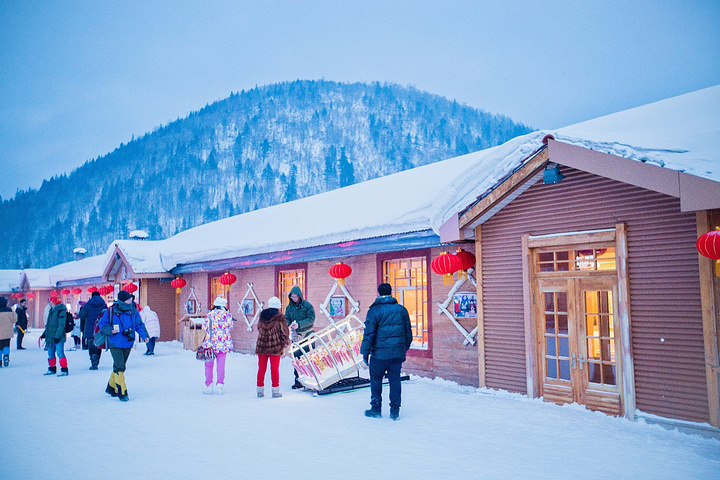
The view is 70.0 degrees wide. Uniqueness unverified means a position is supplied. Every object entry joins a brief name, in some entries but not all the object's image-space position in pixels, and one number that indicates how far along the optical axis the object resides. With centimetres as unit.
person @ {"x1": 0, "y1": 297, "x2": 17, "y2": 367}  1204
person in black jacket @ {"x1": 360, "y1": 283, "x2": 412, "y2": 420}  627
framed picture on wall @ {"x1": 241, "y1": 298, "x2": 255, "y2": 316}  1452
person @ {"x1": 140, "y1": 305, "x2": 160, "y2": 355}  1513
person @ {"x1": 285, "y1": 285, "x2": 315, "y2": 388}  899
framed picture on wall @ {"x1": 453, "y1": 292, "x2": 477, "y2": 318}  837
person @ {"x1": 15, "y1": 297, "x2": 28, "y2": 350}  1577
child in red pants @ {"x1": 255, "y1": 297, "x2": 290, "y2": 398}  779
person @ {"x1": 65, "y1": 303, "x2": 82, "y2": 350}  1680
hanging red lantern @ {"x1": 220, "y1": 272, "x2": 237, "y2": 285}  1476
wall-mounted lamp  708
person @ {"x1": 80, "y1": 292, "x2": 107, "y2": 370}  1162
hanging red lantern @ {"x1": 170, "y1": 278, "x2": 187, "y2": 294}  1761
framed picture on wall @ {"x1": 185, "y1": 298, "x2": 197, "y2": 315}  1753
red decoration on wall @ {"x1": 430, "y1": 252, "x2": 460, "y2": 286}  812
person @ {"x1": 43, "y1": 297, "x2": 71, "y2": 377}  1027
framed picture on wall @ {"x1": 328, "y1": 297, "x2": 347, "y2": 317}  1123
